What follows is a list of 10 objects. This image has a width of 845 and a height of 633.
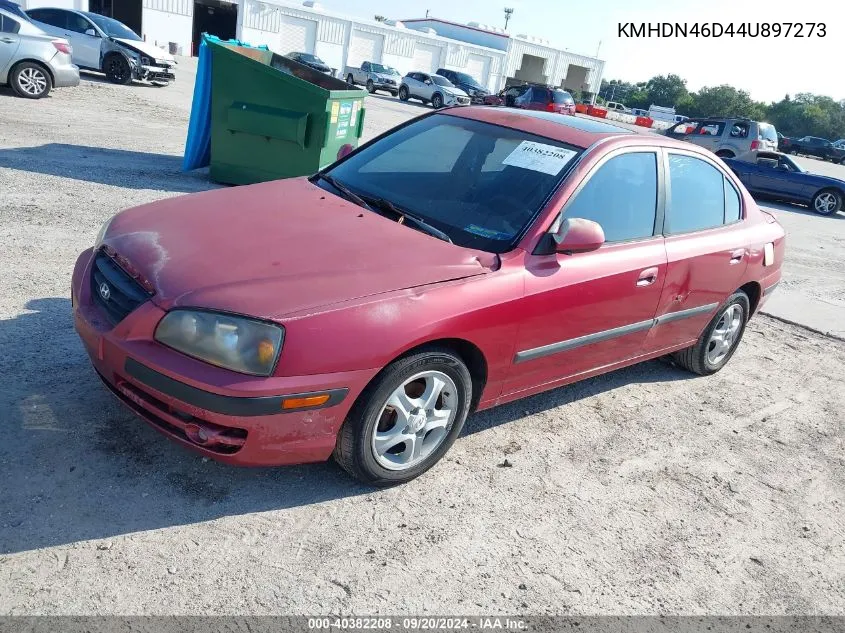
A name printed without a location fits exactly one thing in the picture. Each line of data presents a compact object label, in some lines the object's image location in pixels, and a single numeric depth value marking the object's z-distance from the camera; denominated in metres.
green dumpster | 8.02
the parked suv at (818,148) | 42.62
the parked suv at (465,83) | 35.69
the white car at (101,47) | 17.14
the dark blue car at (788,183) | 15.70
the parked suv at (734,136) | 17.70
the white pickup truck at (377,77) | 34.94
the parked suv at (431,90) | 32.62
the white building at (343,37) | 39.91
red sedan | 2.74
